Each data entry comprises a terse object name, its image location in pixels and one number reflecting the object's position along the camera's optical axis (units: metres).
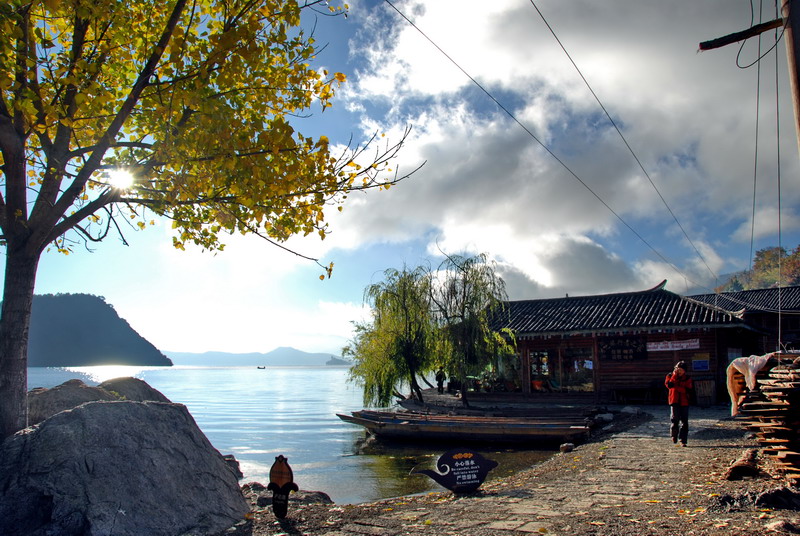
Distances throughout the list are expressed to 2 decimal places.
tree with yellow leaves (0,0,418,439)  6.29
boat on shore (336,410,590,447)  16.31
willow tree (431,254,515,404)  22.86
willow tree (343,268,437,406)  24.84
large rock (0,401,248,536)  5.51
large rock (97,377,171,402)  12.08
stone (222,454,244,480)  13.07
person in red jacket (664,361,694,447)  11.39
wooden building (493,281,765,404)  21.55
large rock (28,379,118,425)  9.75
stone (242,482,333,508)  8.28
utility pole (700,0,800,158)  6.91
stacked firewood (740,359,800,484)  6.99
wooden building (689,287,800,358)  33.12
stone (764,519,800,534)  4.95
